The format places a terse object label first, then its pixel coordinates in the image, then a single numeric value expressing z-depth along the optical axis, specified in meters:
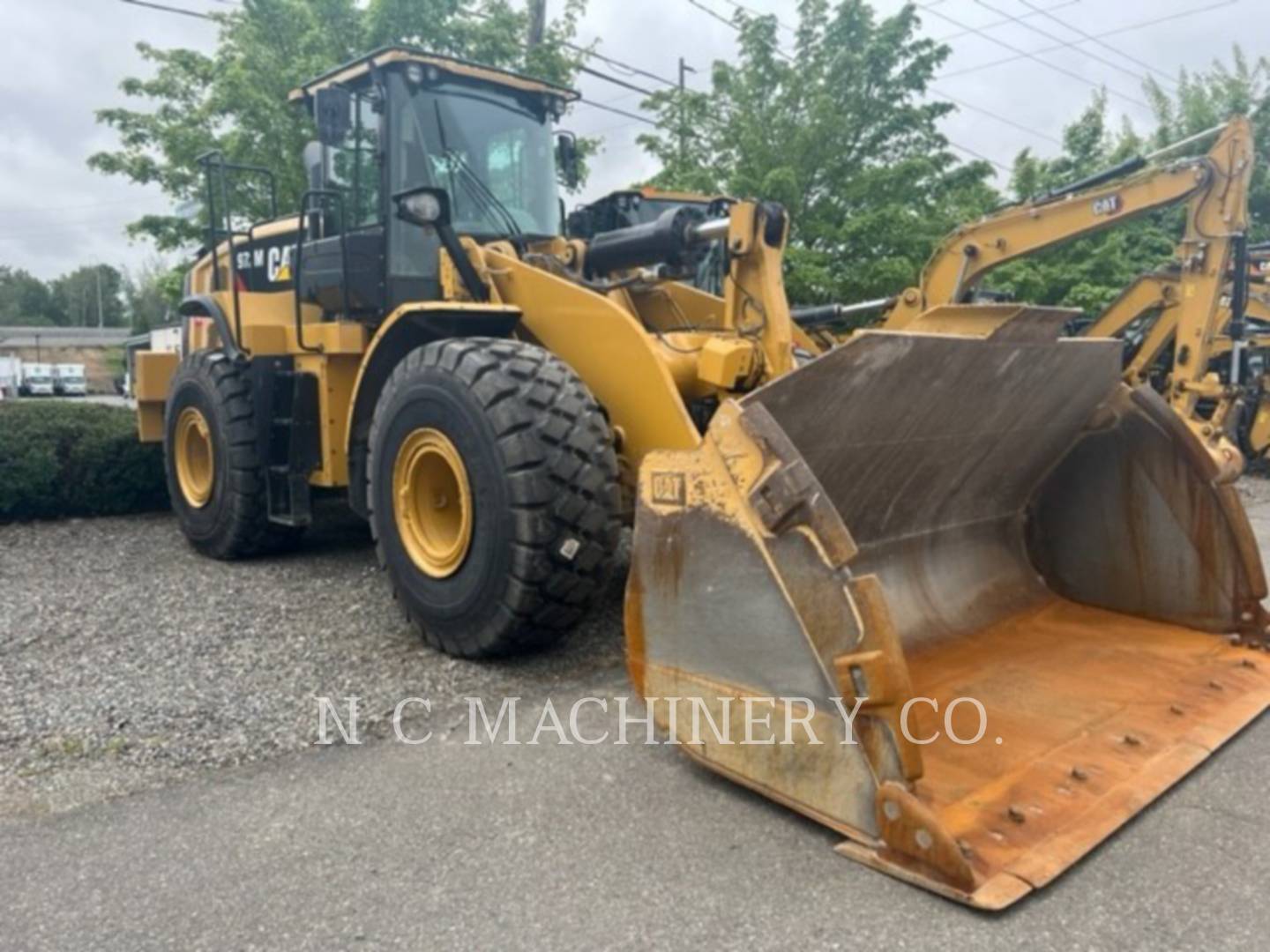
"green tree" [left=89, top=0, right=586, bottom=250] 11.76
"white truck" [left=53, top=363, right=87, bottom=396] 53.53
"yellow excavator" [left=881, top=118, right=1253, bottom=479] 6.56
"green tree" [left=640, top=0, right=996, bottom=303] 12.49
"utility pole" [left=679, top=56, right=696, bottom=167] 13.71
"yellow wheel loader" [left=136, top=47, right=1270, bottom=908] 2.88
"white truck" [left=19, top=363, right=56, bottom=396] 51.69
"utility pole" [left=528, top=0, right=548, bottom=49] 13.42
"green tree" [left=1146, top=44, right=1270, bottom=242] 20.67
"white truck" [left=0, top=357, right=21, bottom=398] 49.93
